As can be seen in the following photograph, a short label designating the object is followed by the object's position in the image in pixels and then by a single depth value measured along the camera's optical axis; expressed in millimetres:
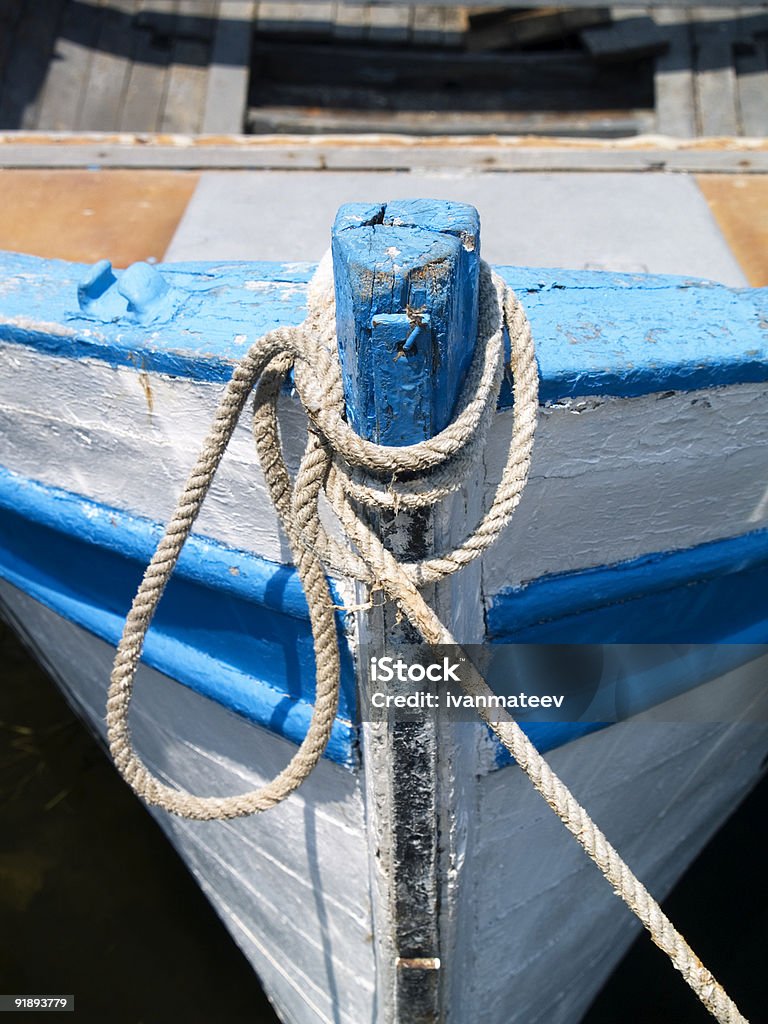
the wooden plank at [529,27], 4223
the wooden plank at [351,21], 4281
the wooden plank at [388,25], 4285
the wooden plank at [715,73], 3879
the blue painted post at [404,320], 913
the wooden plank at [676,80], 3895
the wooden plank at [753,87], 3900
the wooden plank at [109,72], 4059
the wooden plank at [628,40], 4113
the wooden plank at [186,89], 3971
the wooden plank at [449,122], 3830
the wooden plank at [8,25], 3934
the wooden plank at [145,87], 4035
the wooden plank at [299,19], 4238
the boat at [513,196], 1883
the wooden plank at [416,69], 4250
